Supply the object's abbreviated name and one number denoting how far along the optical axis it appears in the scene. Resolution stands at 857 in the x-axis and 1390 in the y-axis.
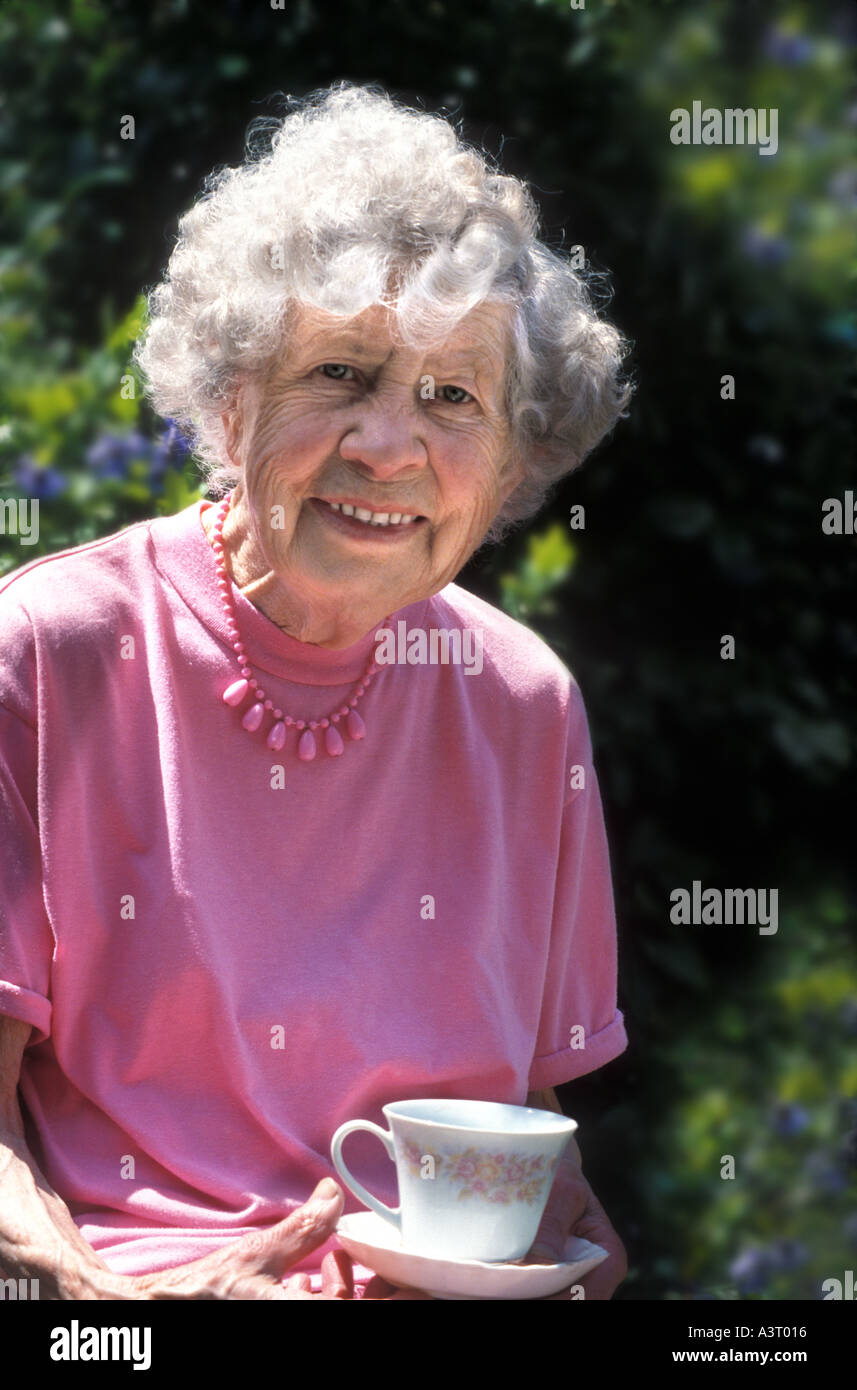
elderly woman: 2.01
